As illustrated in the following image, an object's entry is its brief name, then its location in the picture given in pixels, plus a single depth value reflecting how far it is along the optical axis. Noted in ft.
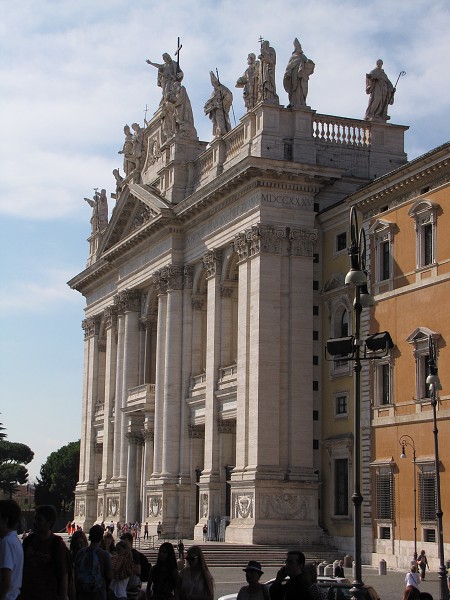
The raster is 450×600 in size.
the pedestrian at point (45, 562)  35.99
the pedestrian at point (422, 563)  112.16
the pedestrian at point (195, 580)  44.47
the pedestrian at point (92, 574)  45.44
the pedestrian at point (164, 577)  47.01
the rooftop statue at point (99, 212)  237.86
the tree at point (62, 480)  362.94
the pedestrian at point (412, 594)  61.57
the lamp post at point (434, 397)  96.94
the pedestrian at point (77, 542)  52.03
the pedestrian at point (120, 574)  49.32
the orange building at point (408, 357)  123.13
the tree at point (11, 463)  414.82
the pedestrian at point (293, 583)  40.47
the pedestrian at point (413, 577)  82.38
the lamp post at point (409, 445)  123.65
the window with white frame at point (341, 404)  143.64
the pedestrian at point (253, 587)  42.79
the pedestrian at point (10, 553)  31.68
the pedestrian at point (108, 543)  54.79
